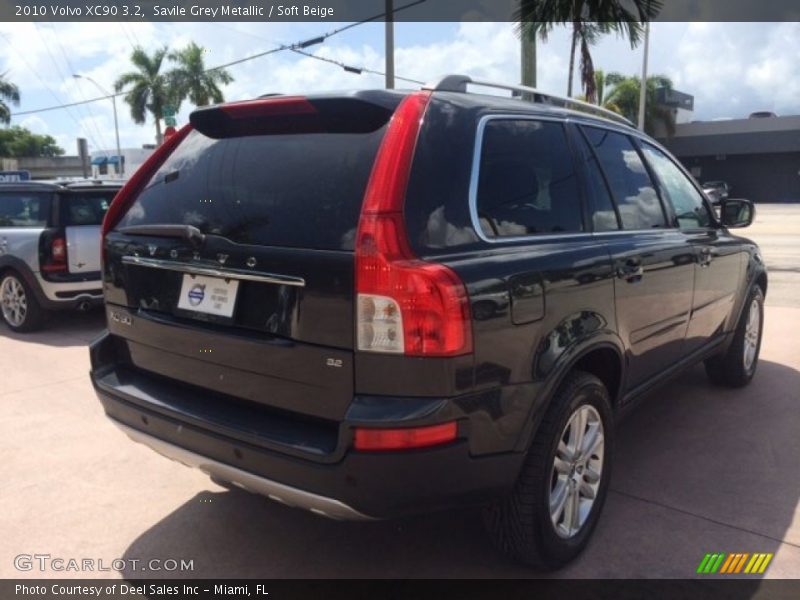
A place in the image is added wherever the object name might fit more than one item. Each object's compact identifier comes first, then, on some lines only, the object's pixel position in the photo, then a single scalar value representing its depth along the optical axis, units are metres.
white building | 47.66
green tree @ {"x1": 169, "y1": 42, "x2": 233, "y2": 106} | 38.81
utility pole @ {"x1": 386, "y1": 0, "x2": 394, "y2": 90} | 14.20
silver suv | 7.18
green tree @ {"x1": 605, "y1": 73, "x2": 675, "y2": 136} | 41.06
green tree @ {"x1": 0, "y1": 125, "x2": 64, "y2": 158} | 83.19
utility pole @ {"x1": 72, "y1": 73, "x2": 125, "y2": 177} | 48.00
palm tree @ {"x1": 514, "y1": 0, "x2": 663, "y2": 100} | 10.84
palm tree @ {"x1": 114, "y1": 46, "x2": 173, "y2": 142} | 42.12
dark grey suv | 2.22
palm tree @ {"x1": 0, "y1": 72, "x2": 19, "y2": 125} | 46.09
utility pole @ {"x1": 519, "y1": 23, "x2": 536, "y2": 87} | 10.76
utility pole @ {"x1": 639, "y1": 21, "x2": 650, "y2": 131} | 29.27
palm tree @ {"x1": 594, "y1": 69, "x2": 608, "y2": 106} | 35.04
